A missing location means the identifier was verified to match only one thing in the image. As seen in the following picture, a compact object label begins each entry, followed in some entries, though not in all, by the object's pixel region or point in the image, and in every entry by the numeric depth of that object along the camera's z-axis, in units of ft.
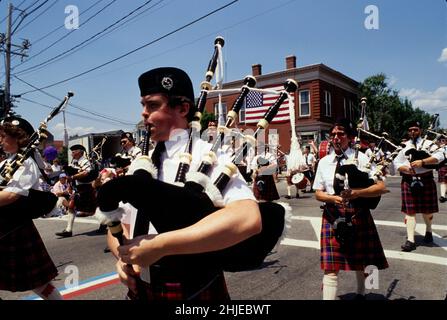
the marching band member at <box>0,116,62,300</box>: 8.62
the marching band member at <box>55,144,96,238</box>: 22.44
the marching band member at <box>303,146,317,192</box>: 44.26
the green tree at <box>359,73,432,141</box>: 81.47
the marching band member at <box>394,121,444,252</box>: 16.47
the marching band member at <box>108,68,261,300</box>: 3.36
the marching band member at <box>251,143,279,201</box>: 23.59
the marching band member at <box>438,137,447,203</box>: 29.43
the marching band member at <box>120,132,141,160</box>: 21.01
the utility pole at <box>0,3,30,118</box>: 45.37
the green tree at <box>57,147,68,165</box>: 96.76
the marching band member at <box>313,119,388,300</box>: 9.70
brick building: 70.21
